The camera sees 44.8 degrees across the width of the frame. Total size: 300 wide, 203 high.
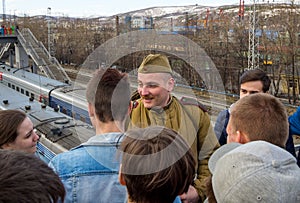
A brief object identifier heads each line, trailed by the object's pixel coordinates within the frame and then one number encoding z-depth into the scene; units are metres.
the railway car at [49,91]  9.35
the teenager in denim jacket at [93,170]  1.81
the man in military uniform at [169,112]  2.48
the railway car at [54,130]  6.23
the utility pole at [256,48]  16.18
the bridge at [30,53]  21.41
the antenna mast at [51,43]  31.59
